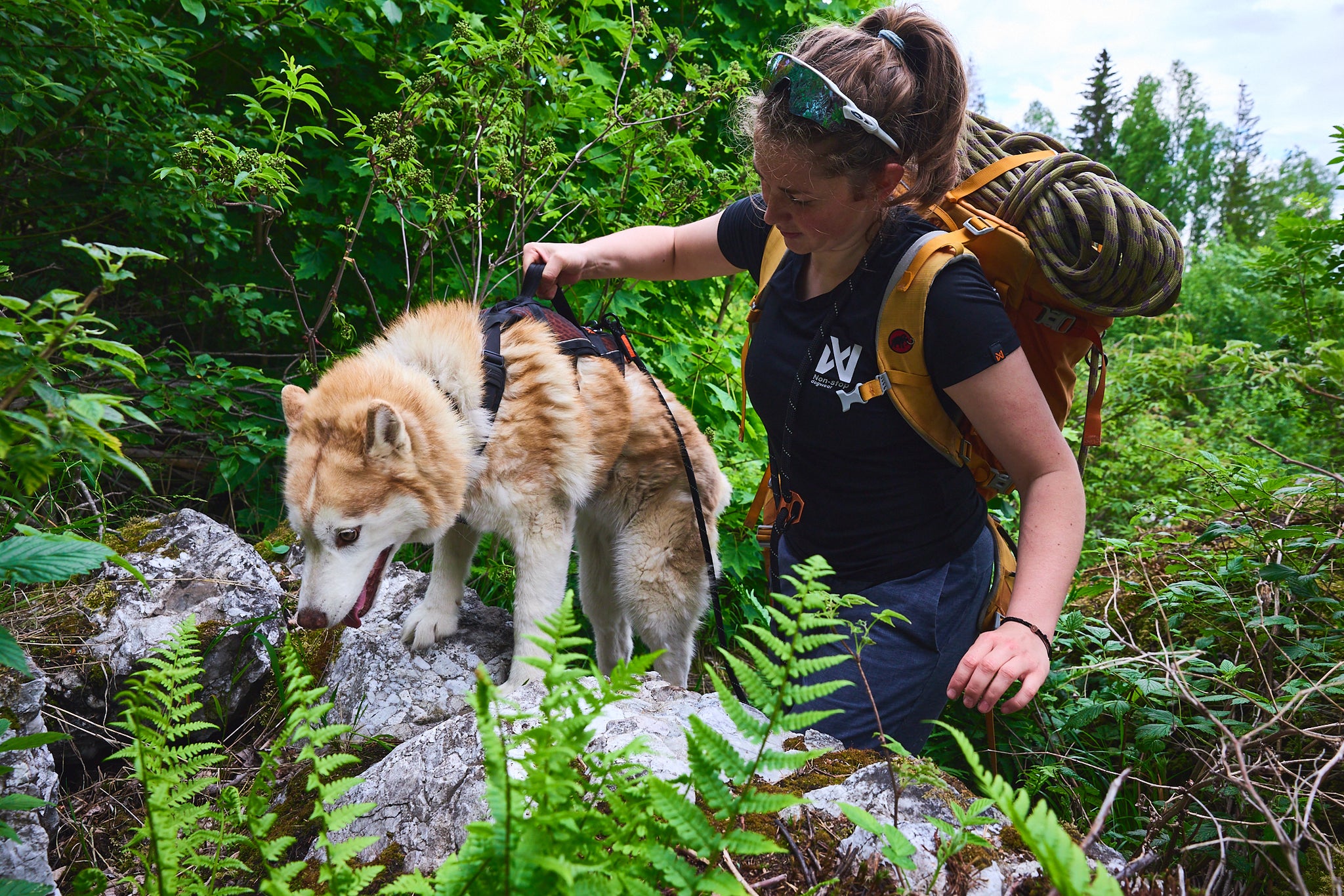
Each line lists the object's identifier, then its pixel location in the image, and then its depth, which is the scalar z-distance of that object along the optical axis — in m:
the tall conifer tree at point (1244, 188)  39.53
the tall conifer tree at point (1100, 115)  41.25
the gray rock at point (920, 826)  1.44
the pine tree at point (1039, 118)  47.66
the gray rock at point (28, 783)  1.76
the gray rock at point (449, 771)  1.79
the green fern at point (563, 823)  1.05
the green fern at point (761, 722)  1.08
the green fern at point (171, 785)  1.27
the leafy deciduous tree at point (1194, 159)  44.38
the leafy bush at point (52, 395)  1.12
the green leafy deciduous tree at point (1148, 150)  42.50
